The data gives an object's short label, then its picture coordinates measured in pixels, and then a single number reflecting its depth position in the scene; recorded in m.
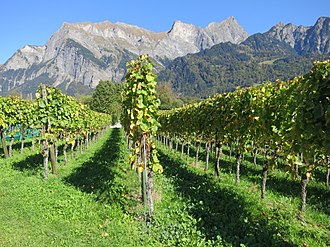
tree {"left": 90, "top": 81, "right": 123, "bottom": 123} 90.88
